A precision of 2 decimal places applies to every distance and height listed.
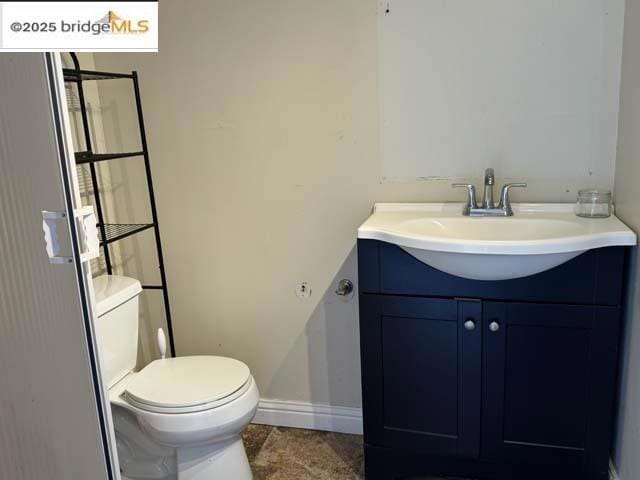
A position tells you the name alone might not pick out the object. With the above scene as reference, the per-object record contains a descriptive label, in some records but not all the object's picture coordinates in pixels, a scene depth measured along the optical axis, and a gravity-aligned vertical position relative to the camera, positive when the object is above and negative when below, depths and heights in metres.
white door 1.22 -0.38
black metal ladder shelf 2.05 -0.14
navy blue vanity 1.70 -0.75
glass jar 1.87 -0.29
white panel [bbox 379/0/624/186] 1.87 +0.11
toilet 1.85 -0.86
